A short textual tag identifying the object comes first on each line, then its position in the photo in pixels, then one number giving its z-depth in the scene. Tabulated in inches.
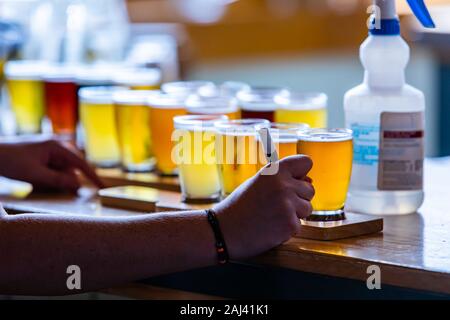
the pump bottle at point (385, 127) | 60.1
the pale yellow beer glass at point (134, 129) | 70.9
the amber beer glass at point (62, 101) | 79.4
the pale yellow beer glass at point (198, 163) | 62.5
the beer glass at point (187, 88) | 71.4
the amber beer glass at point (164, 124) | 68.7
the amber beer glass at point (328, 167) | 57.7
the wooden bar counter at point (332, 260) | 52.4
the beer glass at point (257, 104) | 66.1
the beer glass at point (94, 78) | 79.6
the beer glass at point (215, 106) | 65.6
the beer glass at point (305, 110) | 65.3
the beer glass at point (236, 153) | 59.6
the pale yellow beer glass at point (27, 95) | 82.6
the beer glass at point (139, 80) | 77.3
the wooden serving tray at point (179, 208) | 56.7
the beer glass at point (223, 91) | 71.4
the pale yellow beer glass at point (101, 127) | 74.3
